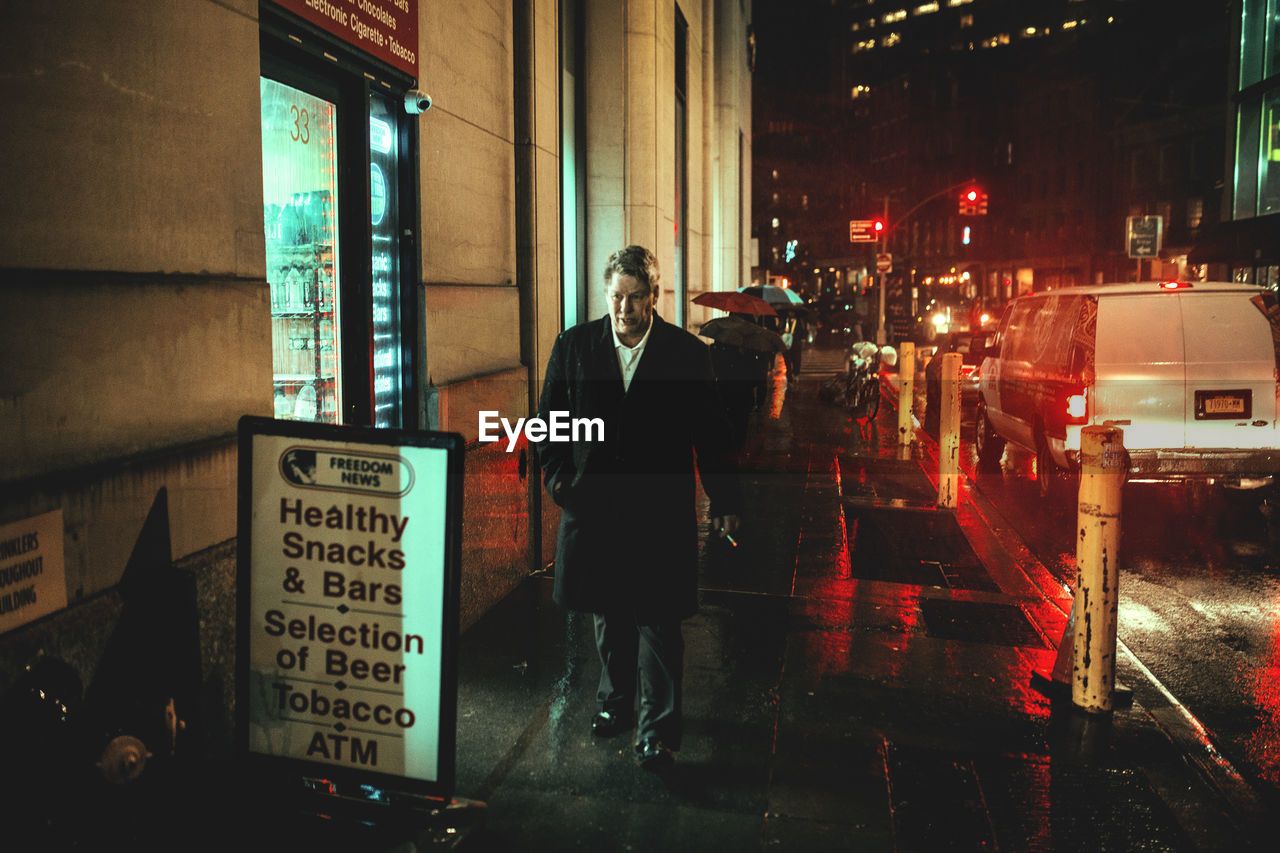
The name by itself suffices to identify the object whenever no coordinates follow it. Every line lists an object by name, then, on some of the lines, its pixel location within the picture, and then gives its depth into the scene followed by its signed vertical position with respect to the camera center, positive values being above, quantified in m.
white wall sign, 2.91 -0.64
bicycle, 17.09 -0.52
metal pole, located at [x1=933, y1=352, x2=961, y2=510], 9.54 -0.80
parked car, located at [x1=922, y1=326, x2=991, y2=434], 16.53 -0.43
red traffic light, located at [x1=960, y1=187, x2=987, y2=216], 32.88 +4.94
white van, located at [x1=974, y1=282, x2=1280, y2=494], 8.79 -0.22
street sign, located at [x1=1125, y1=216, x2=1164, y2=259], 19.50 +2.25
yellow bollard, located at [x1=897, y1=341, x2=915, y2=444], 13.69 -0.57
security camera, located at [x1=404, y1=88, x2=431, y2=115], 5.87 +1.45
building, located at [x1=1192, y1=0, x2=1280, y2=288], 25.05 +5.18
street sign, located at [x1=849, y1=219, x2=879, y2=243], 36.78 +4.45
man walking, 4.07 -0.49
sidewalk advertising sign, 3.23 -0.81
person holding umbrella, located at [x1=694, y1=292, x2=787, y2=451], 12.92 +0.07
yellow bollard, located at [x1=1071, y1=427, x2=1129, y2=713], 4.61 -1.04
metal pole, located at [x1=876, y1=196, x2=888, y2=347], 32.79 +0.90
